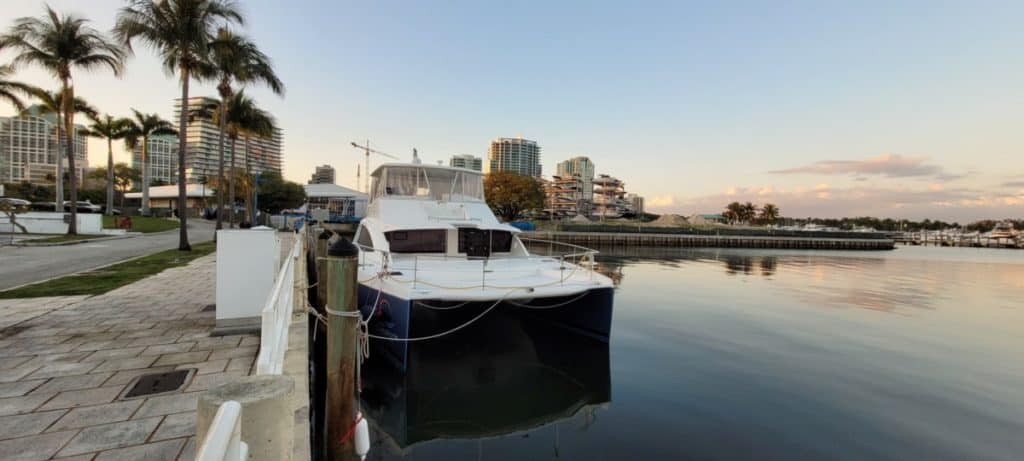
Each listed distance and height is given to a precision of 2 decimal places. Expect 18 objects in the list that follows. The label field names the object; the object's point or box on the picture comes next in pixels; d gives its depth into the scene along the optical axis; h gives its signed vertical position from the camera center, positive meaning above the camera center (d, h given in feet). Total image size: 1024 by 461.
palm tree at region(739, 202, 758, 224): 347.77 +10.52
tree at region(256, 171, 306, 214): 183.52 +10.61
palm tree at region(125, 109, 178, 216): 131.85 +26.35
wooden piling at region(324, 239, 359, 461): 15.40 -4.30
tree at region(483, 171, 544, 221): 215.10 +14.86
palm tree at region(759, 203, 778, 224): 369.09 +11.51
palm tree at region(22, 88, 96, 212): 84.33 +21.77
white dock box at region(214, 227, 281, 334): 20.20 -2.76
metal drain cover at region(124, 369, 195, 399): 13.67 -5.36
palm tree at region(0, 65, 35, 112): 80.48 +22.86
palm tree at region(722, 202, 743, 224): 350.43 +12.00
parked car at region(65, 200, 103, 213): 126.36 +1.93
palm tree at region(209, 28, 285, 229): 67.21 +25.06
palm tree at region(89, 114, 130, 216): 128.67 +24.62
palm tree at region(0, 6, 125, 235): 68.54 +26.34
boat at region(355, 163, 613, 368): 25.34 -3.16
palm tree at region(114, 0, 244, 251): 54.39 +23.22
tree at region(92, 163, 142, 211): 225.35 +20.63
